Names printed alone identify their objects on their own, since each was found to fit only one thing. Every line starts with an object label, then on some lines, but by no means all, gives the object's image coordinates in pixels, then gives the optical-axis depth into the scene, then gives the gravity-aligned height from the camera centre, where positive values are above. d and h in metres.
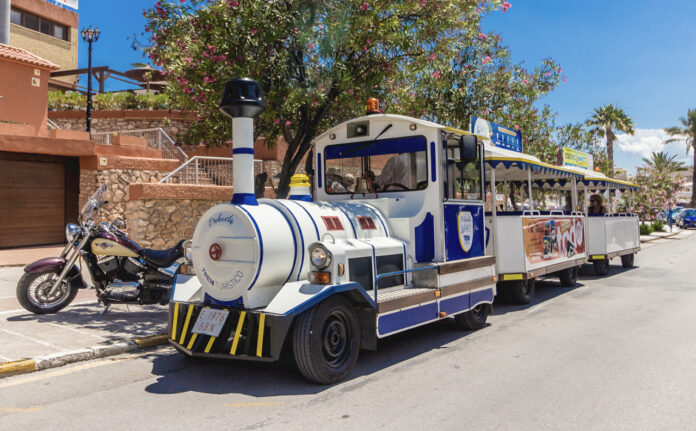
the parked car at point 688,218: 42.78 +1.06
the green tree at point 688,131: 49.79 +9.53
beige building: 28.94 +12.26
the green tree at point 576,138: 22.95 +4.24
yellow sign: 13.85 +2.10
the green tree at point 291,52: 7.80 +2.93
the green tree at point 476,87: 12.02 +3.70
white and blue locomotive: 4.84 -0.13
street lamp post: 19.72 +7.61
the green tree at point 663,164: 51.45 +6.66
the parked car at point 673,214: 46.27 +1.57
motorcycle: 7.22 -0.36
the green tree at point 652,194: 32.12 +2.48
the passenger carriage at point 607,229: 13.51 +0.11
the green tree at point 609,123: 38.84 +8.03
